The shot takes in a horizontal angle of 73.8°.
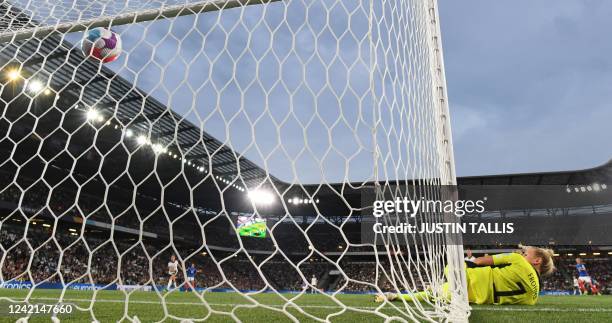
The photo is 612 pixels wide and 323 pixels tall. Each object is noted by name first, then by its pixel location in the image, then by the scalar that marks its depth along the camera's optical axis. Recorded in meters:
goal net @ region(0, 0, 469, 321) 1.93
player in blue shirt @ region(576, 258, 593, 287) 13.73
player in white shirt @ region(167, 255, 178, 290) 10.66
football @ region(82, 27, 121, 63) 3.27
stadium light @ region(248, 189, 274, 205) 24.91
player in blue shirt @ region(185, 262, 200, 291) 13.36
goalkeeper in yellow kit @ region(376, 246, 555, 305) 3.89
